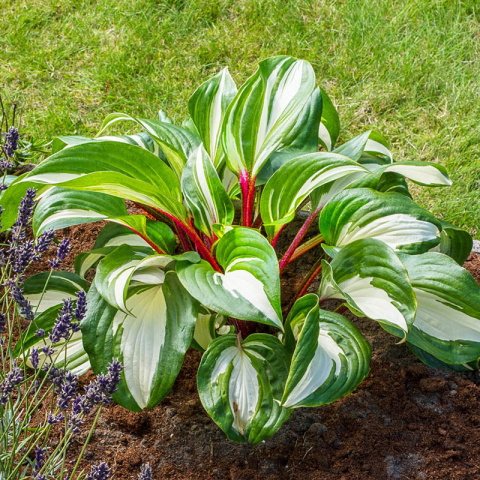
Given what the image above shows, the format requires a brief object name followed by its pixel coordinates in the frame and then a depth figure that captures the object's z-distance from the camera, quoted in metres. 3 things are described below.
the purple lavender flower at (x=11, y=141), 1.96
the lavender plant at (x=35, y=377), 1.78
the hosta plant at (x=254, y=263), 1.93
